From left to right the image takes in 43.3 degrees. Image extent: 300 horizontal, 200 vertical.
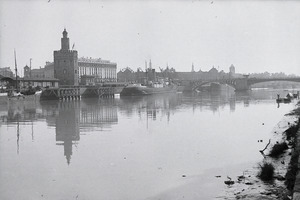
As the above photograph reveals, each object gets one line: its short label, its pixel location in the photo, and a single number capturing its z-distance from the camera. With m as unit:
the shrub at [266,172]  10.20
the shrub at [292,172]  9.11
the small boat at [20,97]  50.89
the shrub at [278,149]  13.08
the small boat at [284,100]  46.16
